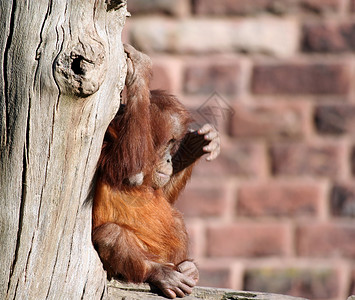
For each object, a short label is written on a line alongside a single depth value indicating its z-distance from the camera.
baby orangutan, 8.27
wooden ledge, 7.79
